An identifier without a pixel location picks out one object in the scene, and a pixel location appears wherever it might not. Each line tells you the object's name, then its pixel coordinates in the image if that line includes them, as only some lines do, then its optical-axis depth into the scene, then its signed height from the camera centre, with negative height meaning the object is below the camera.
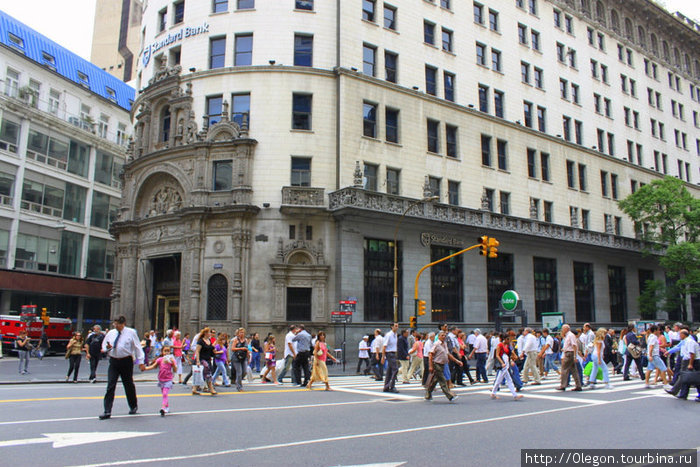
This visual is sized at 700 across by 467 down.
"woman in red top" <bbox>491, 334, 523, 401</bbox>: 14.42 -1.23
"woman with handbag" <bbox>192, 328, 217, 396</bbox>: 14.71 -1.02
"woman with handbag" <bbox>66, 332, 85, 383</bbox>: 20.02 -1.24
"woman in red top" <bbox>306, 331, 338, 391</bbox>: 17.47 -1.34
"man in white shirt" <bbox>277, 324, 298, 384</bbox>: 18.56 -1.12
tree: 44.28 +8.07
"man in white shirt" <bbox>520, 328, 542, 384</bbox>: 18.73 -1.07
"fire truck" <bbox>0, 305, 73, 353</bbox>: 30.38 -0.74
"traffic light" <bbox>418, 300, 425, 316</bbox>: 28.29 +0.65
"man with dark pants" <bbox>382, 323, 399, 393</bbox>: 16.33 -1.22
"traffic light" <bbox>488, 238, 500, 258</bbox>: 25.95 +3.53
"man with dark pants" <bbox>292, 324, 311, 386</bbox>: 18.45 -1.17
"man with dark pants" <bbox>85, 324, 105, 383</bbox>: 20.31 -1.10
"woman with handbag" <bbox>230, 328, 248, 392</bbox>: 17.55 -0.98
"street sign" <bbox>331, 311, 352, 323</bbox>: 27.77 +0.17
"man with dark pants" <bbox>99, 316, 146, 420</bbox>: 10.70 -0.71
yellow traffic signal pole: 28.41 +0.80
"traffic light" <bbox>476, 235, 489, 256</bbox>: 26.25 +3.54
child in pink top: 11.12 -1.14
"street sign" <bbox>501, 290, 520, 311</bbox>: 34.52 +1.33
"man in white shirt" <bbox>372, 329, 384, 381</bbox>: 20.10 -1.31
